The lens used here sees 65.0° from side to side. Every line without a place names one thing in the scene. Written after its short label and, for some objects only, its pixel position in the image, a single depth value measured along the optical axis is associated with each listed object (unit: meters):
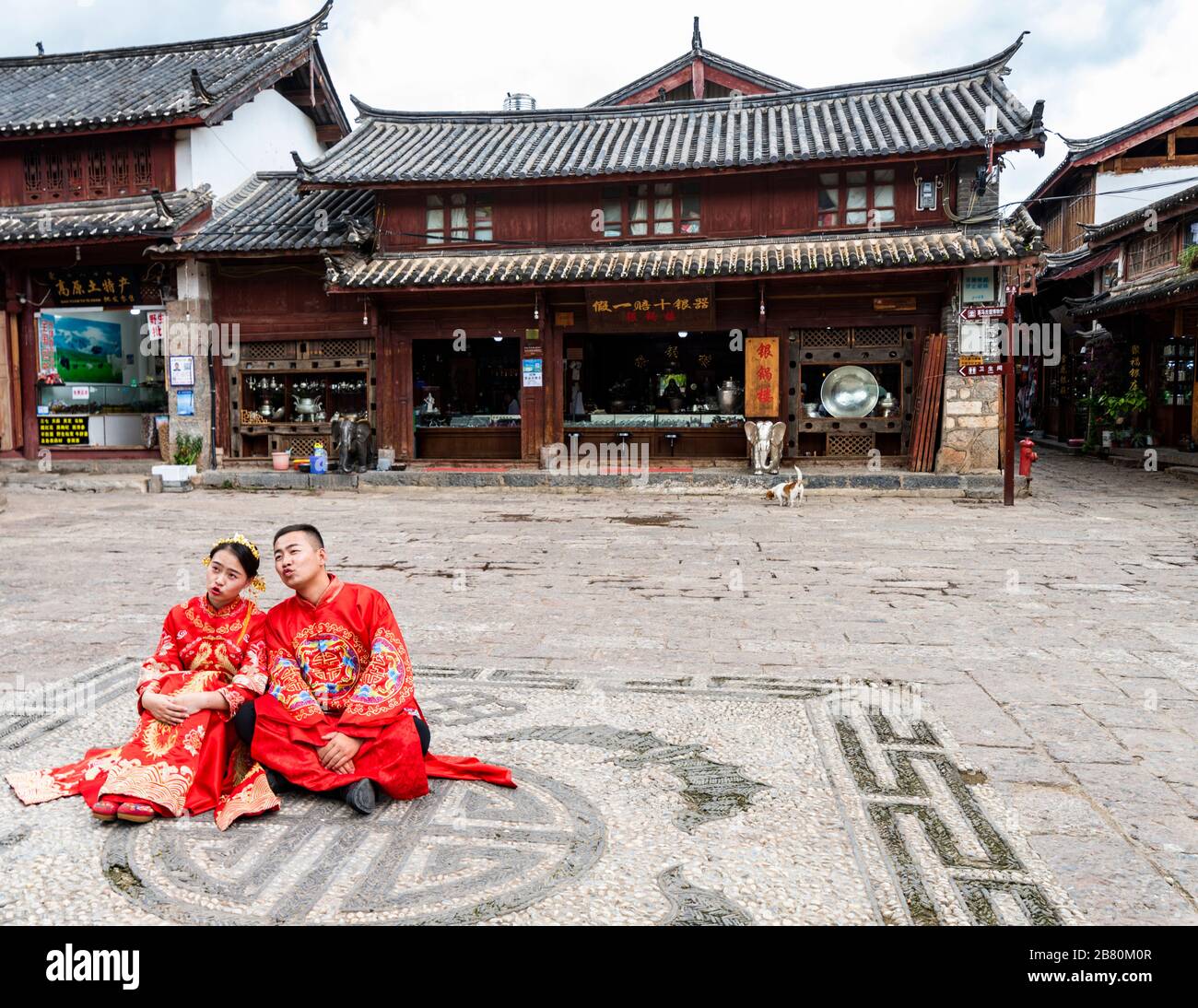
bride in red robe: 3.47
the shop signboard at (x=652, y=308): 16.23
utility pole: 13.45
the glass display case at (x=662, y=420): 17.16
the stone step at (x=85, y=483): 16.66
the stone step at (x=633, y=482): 15.10
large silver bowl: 16.48
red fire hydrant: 14.93
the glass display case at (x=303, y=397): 17.84
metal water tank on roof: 25.64
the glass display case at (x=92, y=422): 18.38
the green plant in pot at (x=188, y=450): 17.36
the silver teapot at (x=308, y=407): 17.88
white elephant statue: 15.91
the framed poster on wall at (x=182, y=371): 17.52
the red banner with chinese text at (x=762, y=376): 16.12
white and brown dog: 14.10
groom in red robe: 3.58
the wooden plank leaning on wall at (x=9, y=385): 17.95
